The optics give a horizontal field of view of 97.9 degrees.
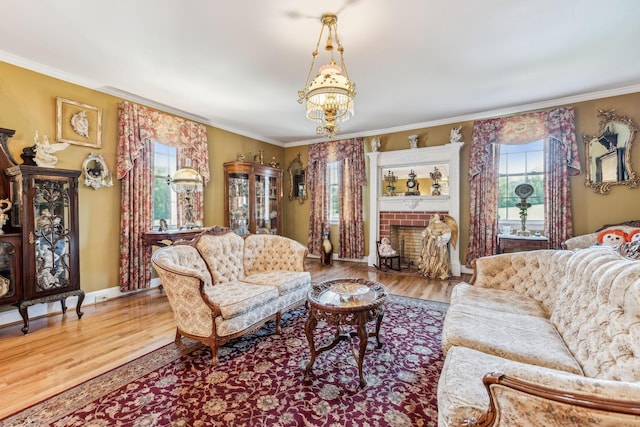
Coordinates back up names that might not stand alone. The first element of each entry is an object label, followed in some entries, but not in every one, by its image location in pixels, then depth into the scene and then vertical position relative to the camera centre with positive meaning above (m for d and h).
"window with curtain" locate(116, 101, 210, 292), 3.85 +0.49
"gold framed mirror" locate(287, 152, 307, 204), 6.80 +0.76
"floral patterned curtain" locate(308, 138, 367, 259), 6.03 +0.41
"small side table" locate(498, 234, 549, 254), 4.09 -0.51
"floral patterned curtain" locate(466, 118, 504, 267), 4.71 +0.40
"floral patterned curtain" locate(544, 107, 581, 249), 4.14 +0.56
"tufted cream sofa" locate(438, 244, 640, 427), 0.87 -0.66
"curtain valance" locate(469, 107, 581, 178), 4.14 +1.22
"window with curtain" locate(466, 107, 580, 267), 4.19 +0.67
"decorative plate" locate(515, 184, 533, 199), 4.32 +0.28
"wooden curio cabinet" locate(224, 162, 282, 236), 5.39 +0.29
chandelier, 2.33 +1.02
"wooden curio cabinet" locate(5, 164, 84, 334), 2.79 -0.19
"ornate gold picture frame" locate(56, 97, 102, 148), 3.34 +1.12
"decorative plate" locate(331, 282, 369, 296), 2.35 -0.69
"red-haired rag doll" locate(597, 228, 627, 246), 3.61 -0.39
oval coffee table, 1.97 -0.71
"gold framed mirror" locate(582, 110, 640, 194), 3.86 +0.77
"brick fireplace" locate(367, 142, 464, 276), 5.09 +0.17
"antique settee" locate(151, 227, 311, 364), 2.30 -0.74
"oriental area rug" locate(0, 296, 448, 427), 1.63 -1.21
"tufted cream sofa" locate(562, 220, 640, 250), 3.76 -0.42
